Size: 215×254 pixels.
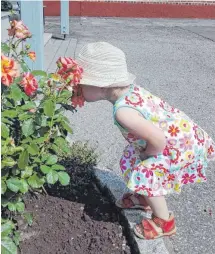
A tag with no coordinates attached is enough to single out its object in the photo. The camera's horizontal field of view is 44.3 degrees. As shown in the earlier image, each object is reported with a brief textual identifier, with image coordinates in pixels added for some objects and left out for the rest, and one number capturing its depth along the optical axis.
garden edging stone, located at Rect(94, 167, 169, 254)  1.32
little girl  1.25
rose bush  1.07
